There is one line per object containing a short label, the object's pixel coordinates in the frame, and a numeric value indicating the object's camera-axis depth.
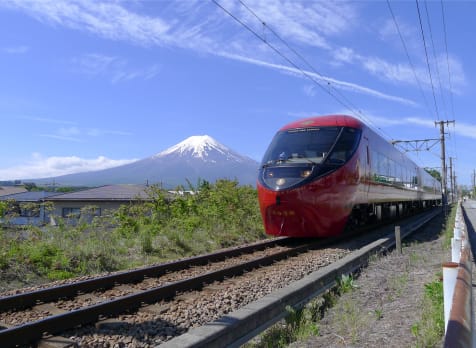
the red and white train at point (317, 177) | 10.63
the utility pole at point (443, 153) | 35.06
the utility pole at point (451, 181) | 73.81
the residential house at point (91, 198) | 43.78
